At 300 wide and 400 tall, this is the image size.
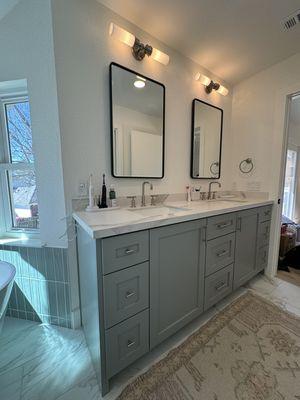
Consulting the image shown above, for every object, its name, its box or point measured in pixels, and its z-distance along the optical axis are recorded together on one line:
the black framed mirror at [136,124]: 1.53
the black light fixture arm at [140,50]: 1.52
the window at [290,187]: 3.93
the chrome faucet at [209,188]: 2.38
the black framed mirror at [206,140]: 2.14
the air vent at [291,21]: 1.58
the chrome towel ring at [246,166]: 2.47
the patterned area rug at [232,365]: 1.04
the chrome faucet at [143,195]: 1.74
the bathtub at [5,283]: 1.02
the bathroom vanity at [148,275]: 0.95
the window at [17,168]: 1.52
